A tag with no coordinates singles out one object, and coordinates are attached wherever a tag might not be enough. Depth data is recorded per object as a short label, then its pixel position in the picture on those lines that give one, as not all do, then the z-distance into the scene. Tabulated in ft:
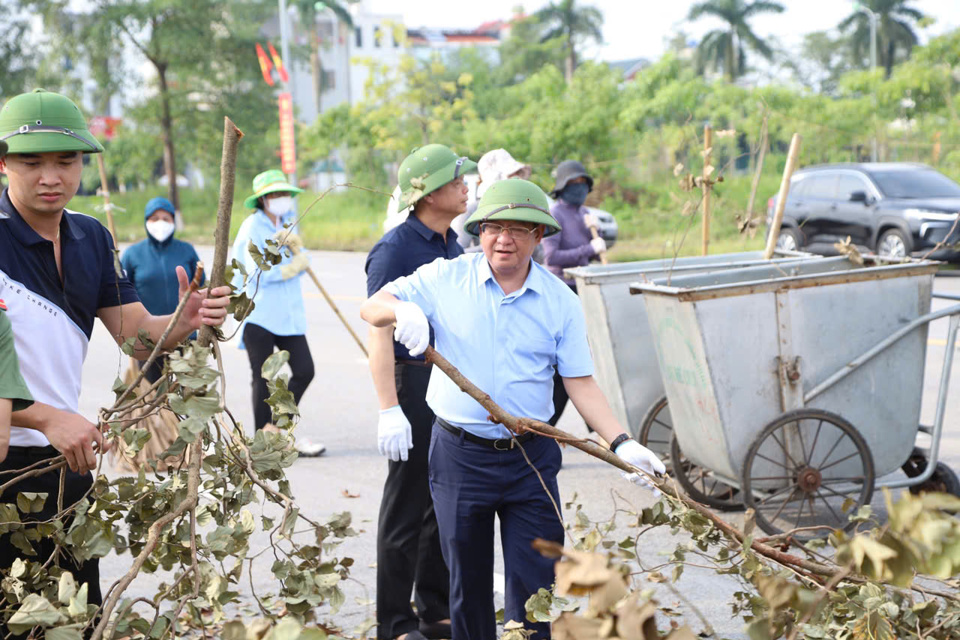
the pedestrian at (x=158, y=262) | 24.48
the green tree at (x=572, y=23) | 200.44
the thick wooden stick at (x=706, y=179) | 21.74
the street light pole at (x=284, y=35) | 97.60
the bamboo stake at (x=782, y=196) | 21.48
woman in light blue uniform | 23.73
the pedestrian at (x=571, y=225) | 24.76
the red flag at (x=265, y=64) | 123.13
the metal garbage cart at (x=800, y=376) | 17.26
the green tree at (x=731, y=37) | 192.85
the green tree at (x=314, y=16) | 202.69
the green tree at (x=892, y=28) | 199.21
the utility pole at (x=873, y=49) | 92.95
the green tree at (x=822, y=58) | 222.48
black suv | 53.84
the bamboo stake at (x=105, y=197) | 24.89
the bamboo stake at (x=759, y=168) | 20.48
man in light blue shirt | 11.49
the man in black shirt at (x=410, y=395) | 14.05
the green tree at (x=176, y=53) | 131.54
